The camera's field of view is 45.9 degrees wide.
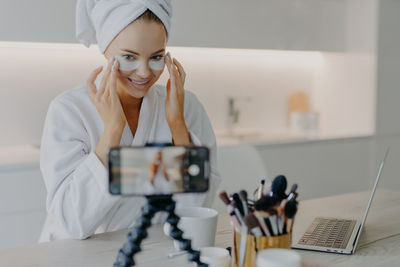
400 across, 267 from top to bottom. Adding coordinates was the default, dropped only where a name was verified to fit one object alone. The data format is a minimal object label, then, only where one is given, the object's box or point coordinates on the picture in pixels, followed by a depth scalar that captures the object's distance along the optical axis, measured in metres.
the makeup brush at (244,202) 0.88
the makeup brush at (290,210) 0.83
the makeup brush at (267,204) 0.85
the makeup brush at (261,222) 0.85
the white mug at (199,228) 1.06
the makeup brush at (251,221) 0.83
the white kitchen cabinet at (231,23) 2.44
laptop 1.07
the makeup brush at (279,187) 0.96
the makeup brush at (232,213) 0.88
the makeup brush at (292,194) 0.95
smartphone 0.69
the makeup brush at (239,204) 0.88
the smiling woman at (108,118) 1.24
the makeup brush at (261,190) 0.98
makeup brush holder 0.86
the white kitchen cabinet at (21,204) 2.26
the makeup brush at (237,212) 0.87
